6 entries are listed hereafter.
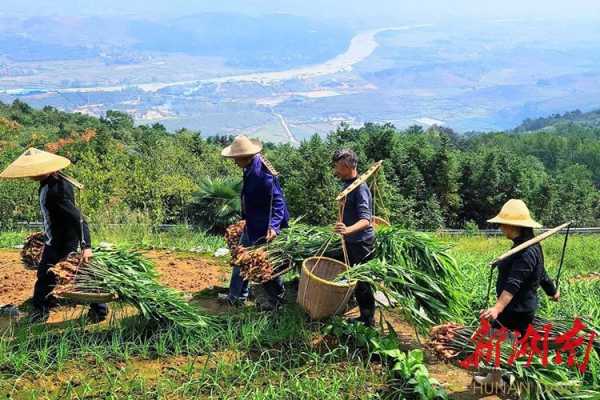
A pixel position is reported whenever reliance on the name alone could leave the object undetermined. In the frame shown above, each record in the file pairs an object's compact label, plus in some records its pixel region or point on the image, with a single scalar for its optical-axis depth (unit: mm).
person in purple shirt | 5141
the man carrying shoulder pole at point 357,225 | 4594
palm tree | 10828
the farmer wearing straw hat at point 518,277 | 3787
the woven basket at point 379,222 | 5720
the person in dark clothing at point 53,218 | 4645
